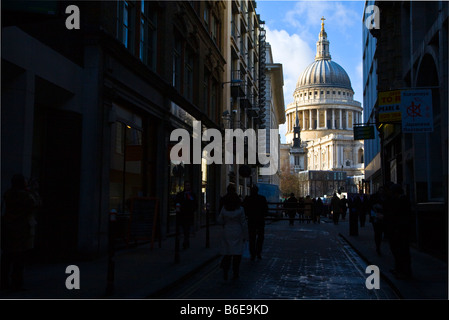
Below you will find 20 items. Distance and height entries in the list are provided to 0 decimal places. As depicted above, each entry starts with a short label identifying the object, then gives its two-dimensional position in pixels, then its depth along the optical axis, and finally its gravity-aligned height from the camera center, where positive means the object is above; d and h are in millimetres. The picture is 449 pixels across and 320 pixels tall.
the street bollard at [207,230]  14164 -792
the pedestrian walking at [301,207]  30947 -302
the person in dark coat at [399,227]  9539 -452
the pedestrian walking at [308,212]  32894 -708
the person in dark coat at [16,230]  7633 -445
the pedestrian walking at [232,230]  9422 -532
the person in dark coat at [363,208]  27680 -299
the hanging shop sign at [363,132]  24703 +3366
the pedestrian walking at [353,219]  20438 -663
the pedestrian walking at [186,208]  13914 -184
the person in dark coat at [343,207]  40688 -386
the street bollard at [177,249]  10830 -1015
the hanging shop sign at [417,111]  12453 +2230
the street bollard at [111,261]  7305 -861
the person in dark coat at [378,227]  12686 -652
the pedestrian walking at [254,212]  11906 -238
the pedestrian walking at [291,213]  30072 -650
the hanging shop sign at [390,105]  15656 +2961
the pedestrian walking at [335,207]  32812 -307
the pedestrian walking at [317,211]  35181 -622
